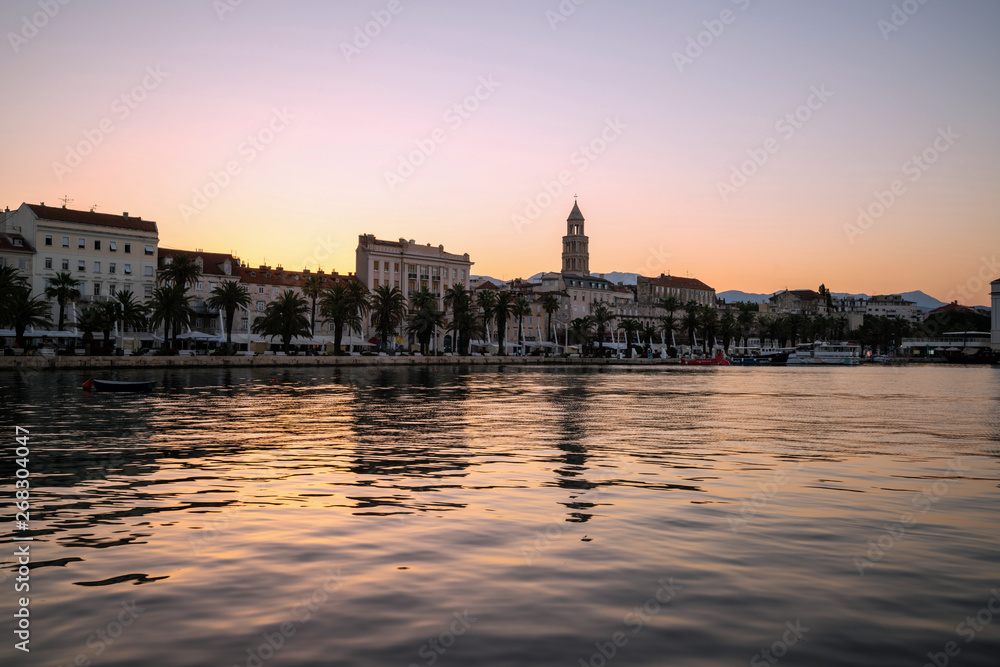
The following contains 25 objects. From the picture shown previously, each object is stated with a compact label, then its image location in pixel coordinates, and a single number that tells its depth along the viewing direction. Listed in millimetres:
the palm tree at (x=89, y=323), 85375
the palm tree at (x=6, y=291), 75438
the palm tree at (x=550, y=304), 163375
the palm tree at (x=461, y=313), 129250
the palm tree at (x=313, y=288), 118062
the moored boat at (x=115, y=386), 47062
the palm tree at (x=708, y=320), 183625
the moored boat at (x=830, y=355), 187125
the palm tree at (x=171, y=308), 91062
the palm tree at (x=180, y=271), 93938
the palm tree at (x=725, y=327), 196800
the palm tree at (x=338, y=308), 107938
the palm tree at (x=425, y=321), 121000
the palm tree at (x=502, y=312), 137625
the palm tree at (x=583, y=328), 173050
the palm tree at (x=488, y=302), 139500
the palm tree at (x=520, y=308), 144625
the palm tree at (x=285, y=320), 103188
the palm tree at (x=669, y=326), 187375
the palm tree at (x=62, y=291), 93125
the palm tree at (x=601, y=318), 171125
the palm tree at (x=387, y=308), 116375
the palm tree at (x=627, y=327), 177000
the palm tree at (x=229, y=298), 97625
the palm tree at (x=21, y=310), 80062
